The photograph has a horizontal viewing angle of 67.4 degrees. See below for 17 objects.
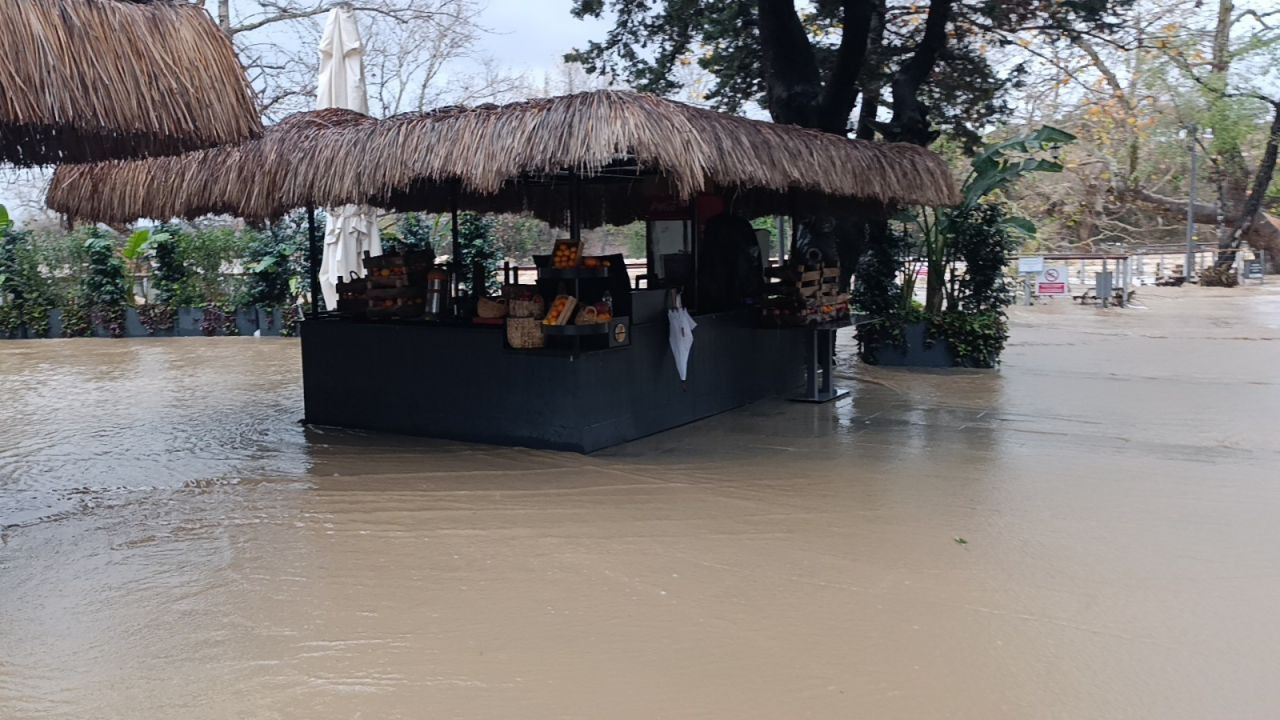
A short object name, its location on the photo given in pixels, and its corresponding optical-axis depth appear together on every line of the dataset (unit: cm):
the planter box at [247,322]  1591
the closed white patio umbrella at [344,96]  1141
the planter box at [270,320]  1577
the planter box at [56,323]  1616
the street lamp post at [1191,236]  2742
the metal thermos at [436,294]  805
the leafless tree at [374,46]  2098
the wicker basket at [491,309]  756
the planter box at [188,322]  1599
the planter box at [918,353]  1199
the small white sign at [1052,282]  2184
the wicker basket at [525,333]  713
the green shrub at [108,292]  1591
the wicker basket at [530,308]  714
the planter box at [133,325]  1608
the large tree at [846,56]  1264
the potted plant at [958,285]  1175
